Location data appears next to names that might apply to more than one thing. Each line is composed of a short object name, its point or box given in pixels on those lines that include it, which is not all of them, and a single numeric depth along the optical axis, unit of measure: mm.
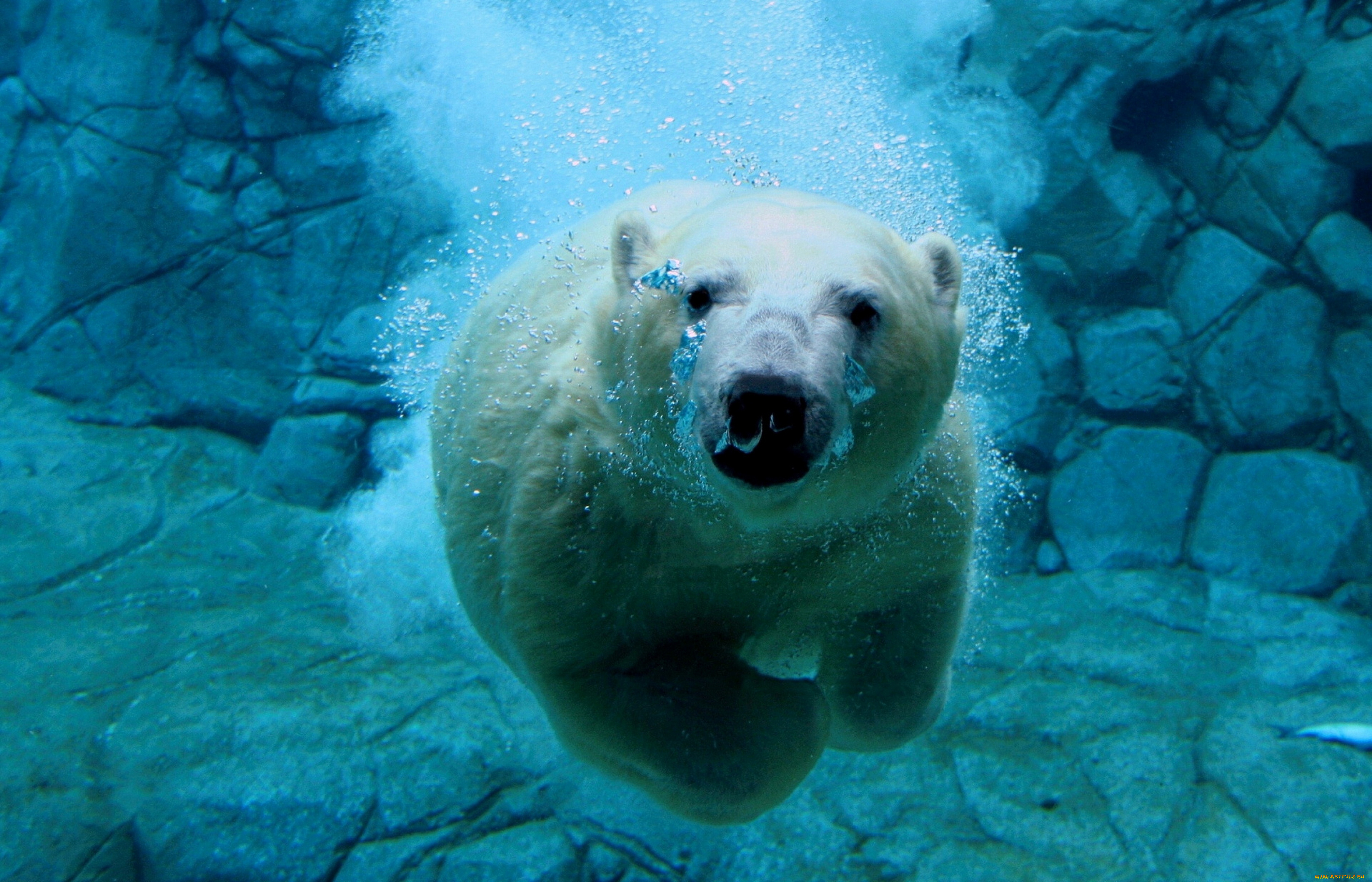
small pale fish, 4930
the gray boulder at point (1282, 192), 7656
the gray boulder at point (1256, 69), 7809
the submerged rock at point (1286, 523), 7516
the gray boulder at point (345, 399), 9281
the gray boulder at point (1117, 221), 8305
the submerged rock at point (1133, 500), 7988
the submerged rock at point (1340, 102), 7371
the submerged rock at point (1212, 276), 7969
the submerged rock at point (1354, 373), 7648
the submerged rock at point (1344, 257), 7590
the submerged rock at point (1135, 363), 8203
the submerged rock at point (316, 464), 9156
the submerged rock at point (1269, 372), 7820
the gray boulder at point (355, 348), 9336
